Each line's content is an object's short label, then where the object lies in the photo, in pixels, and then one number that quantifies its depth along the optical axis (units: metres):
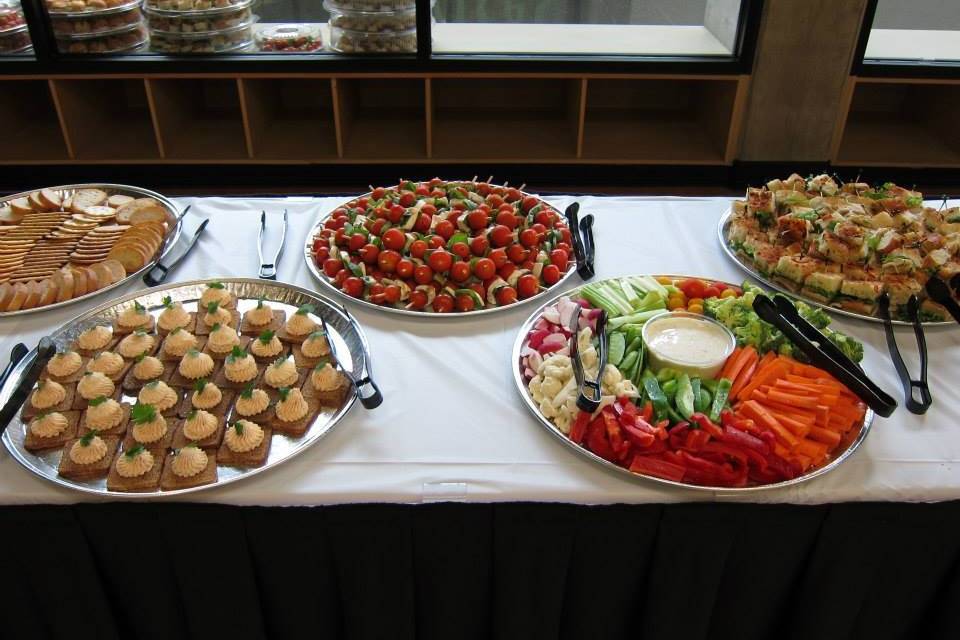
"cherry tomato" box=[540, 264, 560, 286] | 1.51
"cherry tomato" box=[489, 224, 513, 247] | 1.54
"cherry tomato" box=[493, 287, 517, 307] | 1.44
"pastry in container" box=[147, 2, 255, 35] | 3.17
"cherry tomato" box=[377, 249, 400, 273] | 1.47
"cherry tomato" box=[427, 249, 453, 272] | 1.44
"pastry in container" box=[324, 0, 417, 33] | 3.17
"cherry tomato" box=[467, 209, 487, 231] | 1.57
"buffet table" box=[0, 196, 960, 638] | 1.06
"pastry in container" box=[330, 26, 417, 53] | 3.23
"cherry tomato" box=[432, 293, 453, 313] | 1.42
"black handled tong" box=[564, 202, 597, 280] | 1.54
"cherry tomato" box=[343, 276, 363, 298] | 1.46
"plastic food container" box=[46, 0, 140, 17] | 3.11
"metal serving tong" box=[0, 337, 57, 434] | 1.13
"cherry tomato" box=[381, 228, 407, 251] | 1.50
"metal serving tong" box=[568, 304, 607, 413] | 1.12
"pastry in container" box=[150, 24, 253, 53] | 3.22
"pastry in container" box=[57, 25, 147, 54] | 3.24
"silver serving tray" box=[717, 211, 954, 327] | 1.40
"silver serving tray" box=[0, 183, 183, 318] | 1.43
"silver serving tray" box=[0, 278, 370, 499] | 1.07
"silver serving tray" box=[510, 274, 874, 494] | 1.04
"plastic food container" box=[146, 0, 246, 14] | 3.11
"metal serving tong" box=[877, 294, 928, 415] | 1.19
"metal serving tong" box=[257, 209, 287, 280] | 1.53
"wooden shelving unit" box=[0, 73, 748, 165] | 3.48
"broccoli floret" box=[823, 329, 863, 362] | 1.25
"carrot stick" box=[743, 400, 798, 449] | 1.08
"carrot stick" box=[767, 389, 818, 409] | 1.12
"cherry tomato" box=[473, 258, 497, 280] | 1.45
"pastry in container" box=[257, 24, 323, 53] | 3.31
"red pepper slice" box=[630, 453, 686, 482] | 1.05
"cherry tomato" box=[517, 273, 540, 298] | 1.46
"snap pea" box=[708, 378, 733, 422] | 1.13
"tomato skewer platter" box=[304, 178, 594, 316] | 1.44
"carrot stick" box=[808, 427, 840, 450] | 1.09
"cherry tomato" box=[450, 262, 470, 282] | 1.44
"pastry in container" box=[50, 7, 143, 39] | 3.16
